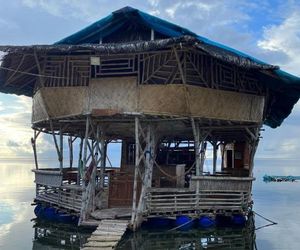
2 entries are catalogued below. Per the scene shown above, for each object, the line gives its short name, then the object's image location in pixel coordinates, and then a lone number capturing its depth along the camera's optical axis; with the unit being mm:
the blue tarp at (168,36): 13088
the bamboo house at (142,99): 13312
